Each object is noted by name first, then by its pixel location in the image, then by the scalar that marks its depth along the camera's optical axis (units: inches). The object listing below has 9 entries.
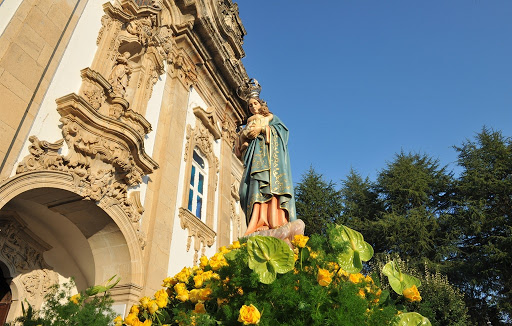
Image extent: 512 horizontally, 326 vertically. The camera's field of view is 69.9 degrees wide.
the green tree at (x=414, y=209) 721.0
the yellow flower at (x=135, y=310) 102.5
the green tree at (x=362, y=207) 776.9
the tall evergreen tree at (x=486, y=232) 607.2
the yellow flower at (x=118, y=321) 106.7
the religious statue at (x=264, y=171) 173.6
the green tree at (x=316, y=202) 876.6
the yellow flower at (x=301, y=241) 91.7
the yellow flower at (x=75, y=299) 118.5
